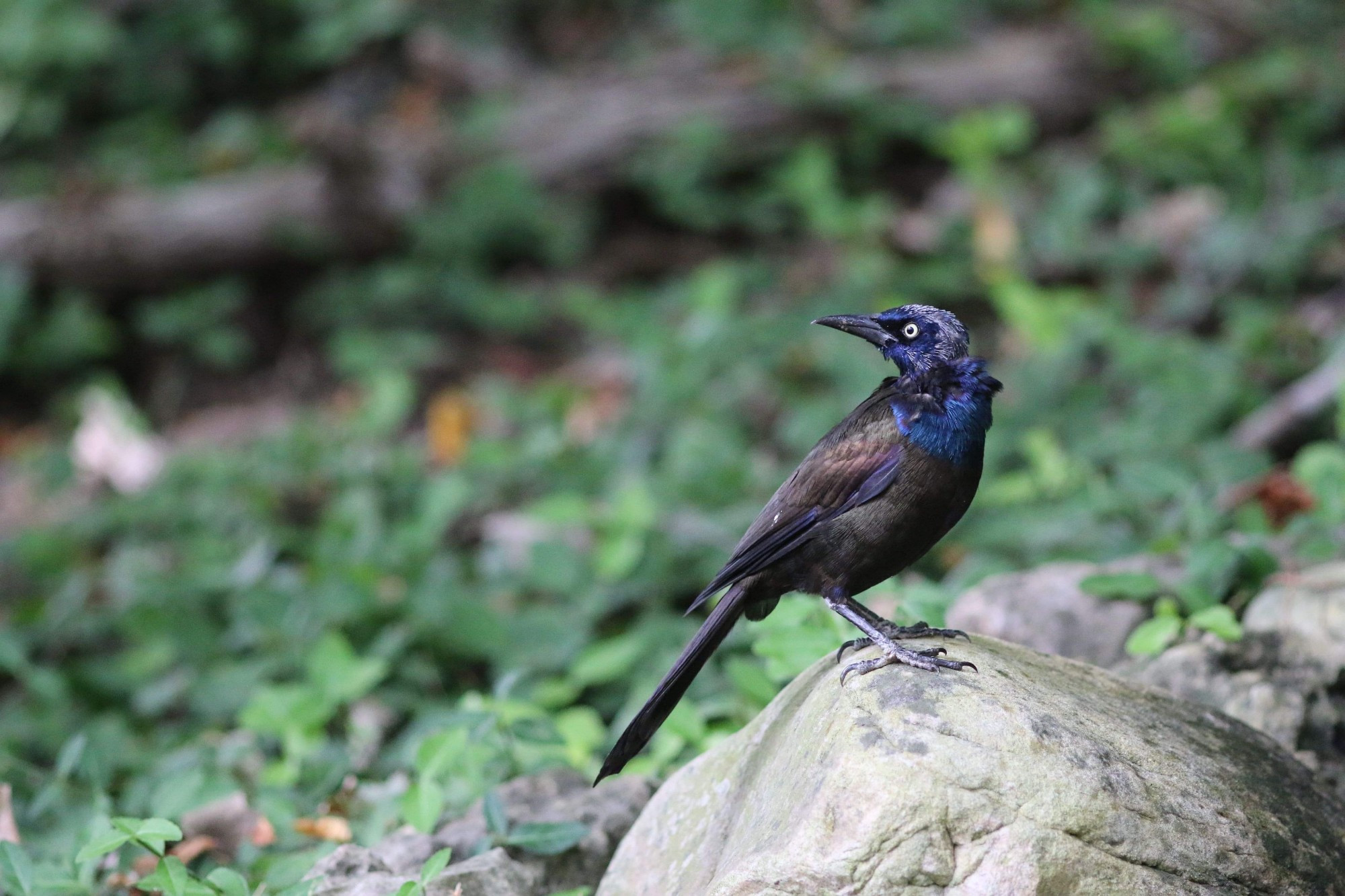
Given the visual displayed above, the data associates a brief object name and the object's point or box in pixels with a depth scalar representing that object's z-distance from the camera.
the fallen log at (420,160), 17.77
